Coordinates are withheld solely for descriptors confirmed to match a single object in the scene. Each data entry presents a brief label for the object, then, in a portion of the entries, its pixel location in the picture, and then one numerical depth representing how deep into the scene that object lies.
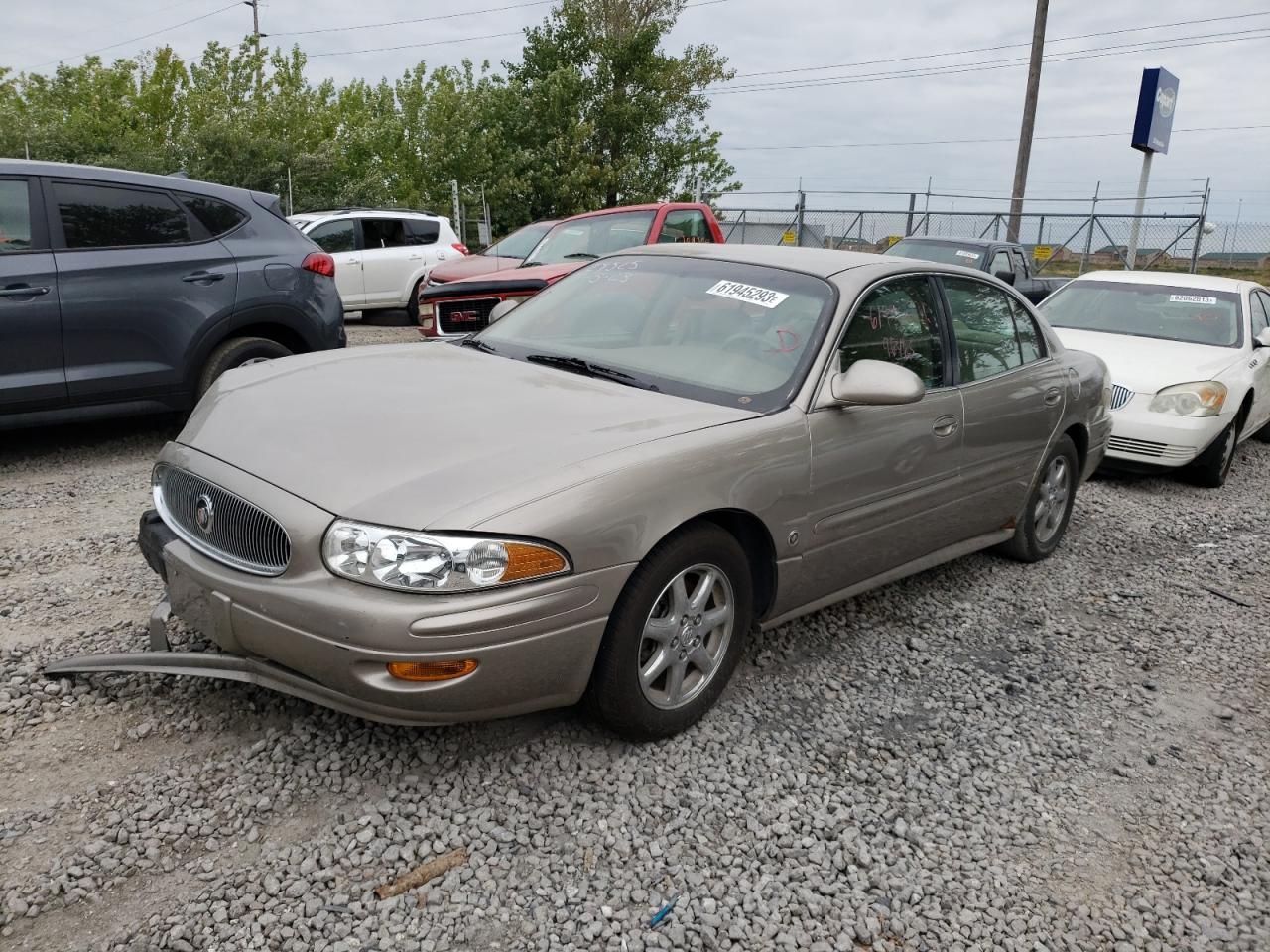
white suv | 13.91
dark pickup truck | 13.48
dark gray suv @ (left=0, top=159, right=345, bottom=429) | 5.50
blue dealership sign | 19.20
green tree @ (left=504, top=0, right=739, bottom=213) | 28.19
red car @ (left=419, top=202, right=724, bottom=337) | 8.56
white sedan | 7.03
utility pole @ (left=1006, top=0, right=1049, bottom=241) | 20.83
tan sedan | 2.61
